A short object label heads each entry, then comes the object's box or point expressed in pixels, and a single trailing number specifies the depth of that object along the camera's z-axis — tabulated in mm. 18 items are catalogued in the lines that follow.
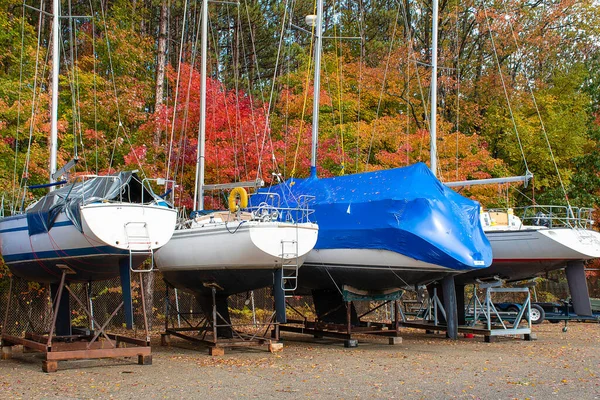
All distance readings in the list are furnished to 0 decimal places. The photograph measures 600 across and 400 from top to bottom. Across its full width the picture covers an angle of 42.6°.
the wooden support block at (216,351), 15086
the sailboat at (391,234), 16359
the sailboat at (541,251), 19641
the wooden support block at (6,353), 14719
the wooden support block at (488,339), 18516
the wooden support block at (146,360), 13469
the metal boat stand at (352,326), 17109
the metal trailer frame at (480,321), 18552
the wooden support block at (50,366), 12547
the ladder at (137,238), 13117
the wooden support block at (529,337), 19125
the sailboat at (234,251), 14820
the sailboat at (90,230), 12992
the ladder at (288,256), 14852
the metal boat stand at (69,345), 12633
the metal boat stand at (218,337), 15352
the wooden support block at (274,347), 15602
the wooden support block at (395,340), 17625
